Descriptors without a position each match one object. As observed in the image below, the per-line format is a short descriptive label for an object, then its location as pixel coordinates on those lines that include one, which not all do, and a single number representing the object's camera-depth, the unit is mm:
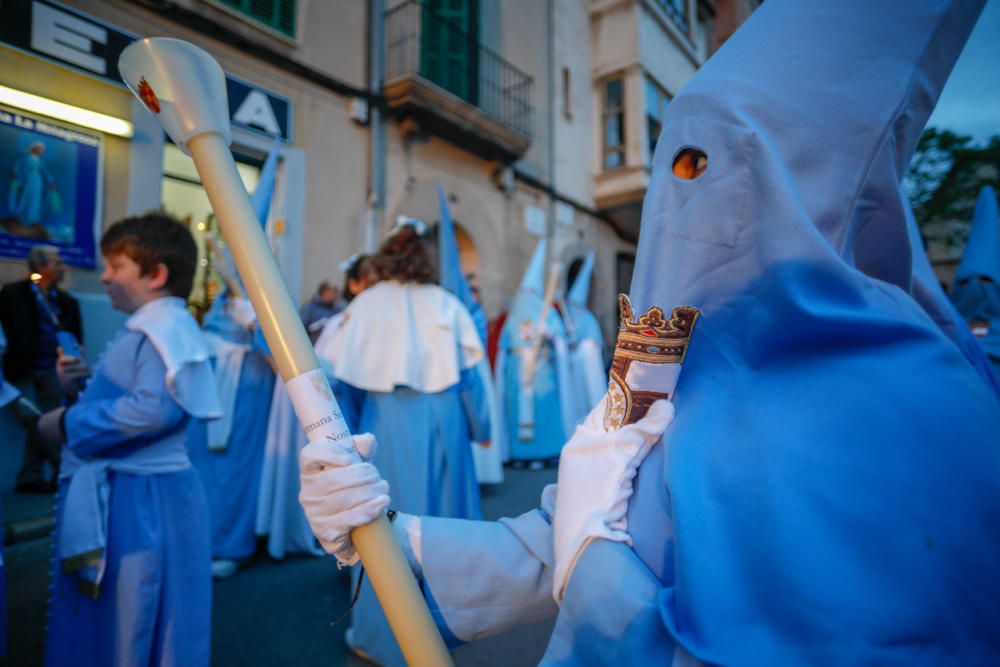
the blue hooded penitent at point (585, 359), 8172
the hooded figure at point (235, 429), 3732
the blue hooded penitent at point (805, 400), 691
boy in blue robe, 1754
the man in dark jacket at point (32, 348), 4102
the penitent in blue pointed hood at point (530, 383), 7133
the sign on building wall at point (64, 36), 4312
